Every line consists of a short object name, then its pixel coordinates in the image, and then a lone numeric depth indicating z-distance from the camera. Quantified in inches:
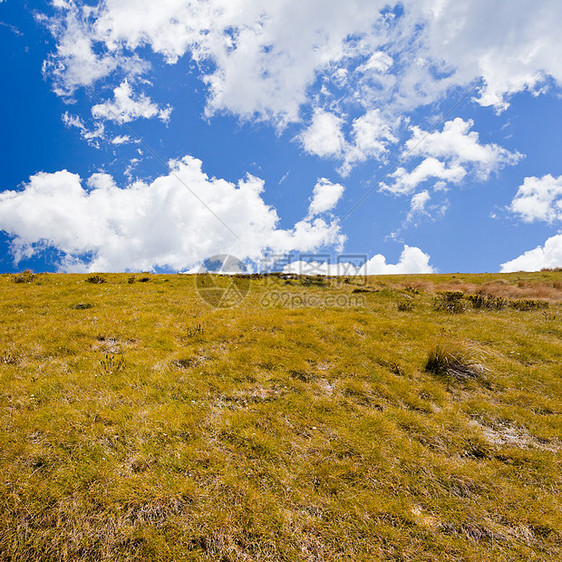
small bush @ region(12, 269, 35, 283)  1047.1
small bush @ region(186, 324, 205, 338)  532.3
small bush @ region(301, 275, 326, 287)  1309.1
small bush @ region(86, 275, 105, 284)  1087.6
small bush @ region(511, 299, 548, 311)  868.0
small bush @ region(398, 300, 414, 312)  829.2
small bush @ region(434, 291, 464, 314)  826.2
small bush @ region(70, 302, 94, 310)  697.3
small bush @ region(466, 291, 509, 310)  877.3
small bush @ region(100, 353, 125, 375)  388.2
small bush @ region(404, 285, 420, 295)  1086.0
